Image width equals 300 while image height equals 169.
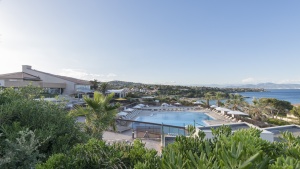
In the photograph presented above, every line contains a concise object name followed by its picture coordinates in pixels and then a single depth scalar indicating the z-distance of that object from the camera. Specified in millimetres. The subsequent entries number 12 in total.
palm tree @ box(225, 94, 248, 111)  33156
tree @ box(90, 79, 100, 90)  45425
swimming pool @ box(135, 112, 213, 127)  28281
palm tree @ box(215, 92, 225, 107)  38500
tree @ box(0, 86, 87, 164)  4117
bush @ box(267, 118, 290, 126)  23219
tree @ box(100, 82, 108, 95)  40000
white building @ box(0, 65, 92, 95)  32688
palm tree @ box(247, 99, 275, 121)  27264
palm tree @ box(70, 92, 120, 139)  9898
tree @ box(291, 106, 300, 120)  24383
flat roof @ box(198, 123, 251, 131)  12938
